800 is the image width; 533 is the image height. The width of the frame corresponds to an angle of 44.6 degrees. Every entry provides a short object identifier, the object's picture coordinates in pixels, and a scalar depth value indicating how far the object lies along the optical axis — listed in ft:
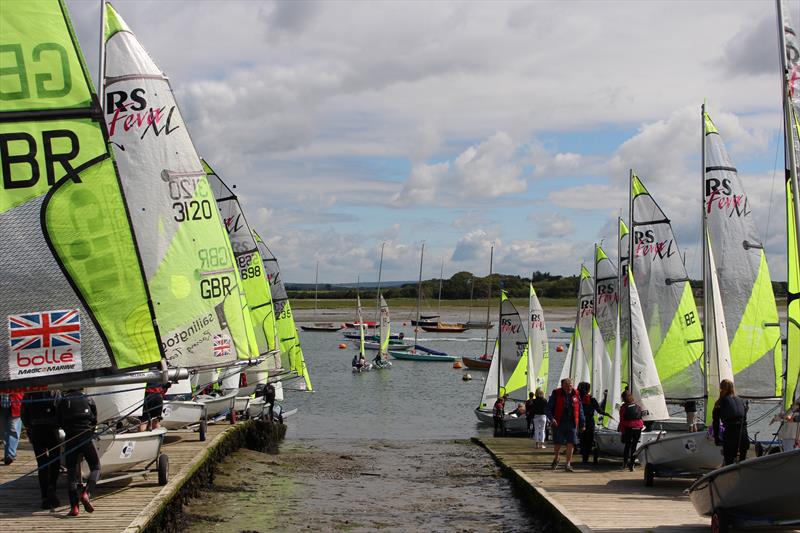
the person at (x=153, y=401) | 49.49
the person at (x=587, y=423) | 58.44
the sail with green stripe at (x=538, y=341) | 105.91
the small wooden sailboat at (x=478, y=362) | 217.36
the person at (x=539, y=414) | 68.71
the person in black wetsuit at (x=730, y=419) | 39.01
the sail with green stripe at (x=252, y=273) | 86.43
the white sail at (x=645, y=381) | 63.62
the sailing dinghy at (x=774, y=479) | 29.53
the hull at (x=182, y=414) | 62.44
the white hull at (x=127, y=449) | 39.11
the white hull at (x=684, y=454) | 44.91
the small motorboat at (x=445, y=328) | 374.43
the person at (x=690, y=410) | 65.56
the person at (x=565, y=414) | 51.70
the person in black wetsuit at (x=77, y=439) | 33.88
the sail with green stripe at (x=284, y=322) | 106.32
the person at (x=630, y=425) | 52.85
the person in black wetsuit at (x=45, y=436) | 36.11
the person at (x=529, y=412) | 73.11
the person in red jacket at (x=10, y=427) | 47.96
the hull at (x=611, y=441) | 59.67
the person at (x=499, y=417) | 92.89
